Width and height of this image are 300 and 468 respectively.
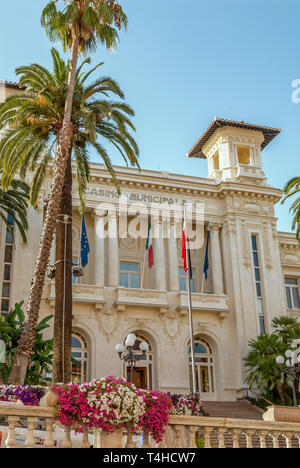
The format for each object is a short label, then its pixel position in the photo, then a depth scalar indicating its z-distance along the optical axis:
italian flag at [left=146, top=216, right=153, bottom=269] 30.86
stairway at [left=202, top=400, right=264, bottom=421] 28.97
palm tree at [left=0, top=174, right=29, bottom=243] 28.50
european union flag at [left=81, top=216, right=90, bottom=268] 27.56
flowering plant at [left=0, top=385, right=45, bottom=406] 15.89
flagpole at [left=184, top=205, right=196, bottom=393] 23.84
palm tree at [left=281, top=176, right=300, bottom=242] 29.22
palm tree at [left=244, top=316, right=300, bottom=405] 30.17
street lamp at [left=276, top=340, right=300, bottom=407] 23.48
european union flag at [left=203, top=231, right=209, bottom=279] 32.25
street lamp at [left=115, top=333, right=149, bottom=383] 20.25
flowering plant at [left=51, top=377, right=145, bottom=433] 9.32
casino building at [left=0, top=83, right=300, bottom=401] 31.38
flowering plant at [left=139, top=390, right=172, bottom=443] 9.78
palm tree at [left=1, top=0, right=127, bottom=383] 18.48
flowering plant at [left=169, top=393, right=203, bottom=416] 23.86
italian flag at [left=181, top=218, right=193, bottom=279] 25.94
